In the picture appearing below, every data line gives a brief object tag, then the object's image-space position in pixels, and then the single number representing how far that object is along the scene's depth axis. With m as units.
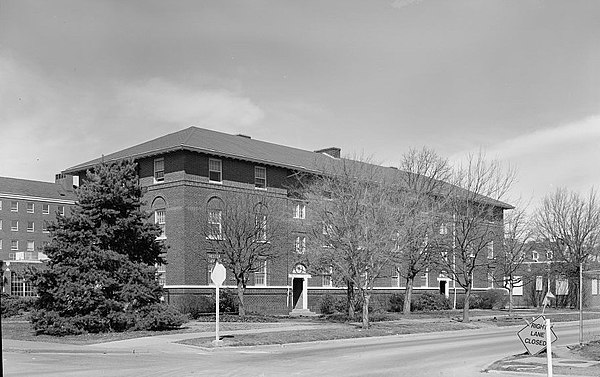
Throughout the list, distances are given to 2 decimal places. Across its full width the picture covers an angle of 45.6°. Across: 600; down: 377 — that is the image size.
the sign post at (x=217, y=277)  25.31
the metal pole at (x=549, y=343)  12.27
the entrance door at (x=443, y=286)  69.38
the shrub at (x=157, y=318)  30.64
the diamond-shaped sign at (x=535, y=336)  18.78
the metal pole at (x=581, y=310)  20.27
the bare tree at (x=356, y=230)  32.69
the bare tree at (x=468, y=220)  40.47
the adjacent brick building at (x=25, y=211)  92.06
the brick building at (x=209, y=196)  47.12
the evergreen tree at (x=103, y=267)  29.92
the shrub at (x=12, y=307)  46.73
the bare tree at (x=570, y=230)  60.97
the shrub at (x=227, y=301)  46.45
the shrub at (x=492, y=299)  67.81
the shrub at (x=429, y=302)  58.72
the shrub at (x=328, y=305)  53.38
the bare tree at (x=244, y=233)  41.47
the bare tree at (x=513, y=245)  50.84
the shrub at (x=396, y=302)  59.46
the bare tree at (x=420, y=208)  38.62
